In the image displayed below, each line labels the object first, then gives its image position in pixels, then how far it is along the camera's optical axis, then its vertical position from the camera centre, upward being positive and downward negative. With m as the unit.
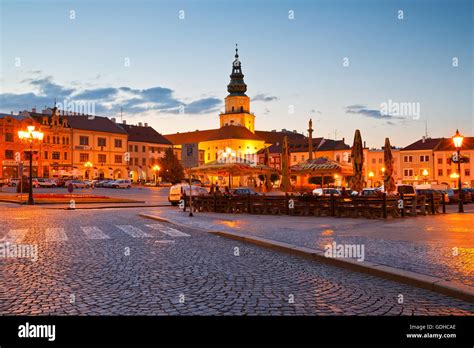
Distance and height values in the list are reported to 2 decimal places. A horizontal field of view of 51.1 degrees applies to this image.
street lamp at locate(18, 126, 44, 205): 33.62 +3.86
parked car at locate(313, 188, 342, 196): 36.66 -0.25
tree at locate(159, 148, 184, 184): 88.62 +3.60
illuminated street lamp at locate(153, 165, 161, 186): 92.06 +3.80
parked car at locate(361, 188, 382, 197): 37.76 -0.27
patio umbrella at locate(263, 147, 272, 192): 32.14 +0.59
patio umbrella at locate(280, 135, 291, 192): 26.03 +1.07
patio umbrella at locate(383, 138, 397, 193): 27.55 +0.96
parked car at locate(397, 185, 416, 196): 37.47 -0.13
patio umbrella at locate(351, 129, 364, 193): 24.06 +1.20
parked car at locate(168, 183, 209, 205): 34.41 -0.20
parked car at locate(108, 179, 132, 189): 72.62 +0.83
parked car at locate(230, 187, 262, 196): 34.58 -0.17
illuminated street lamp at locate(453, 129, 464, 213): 25.97 +2.27
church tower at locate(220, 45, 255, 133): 140.25 +24.06
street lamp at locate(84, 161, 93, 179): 92.19 +4.65
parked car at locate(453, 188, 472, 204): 42.59 -0.81
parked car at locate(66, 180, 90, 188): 69.94 +0.85
